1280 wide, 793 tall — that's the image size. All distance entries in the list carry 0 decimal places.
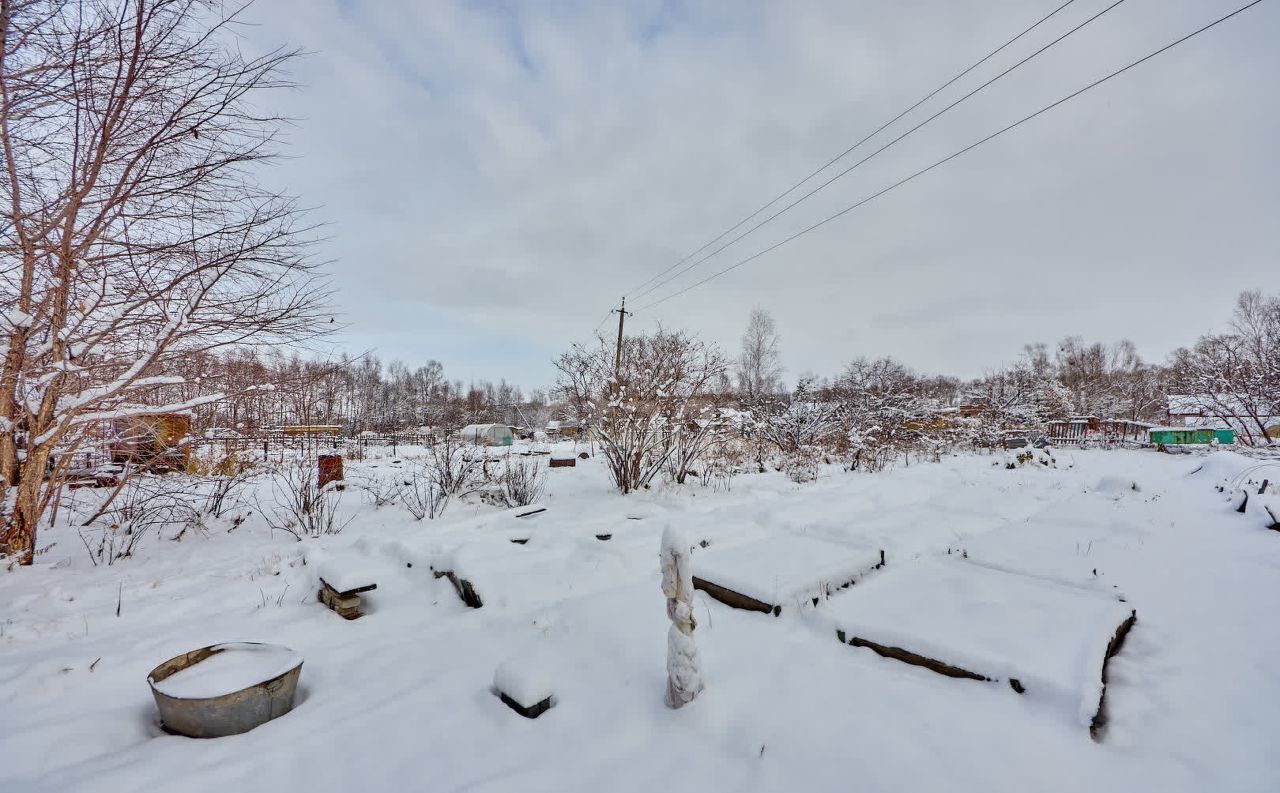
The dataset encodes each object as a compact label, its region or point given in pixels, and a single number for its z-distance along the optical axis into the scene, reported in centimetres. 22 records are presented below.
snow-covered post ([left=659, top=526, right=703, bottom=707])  201
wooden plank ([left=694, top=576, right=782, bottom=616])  291
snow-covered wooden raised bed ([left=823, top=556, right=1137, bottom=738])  202
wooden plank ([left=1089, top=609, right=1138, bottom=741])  183
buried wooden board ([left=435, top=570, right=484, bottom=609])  319
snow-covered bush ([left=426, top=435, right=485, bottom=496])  622
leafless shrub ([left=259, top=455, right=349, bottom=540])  486
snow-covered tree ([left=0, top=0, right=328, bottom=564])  288
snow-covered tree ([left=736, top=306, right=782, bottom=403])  2678
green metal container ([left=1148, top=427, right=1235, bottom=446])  1502
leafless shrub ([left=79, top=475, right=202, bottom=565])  405
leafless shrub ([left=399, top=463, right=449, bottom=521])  548
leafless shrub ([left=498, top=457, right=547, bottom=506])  604
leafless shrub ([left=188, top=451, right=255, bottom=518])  510
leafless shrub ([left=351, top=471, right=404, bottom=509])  596
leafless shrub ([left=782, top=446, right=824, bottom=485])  838
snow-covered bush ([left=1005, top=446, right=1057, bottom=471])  1006
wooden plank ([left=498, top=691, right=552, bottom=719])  206
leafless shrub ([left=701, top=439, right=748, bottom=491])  768
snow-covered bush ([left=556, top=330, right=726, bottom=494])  698
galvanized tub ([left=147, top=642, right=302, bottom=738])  191
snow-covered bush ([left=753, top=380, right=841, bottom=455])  1080
